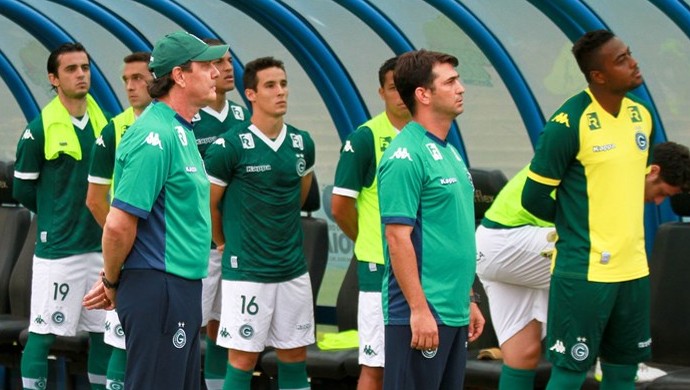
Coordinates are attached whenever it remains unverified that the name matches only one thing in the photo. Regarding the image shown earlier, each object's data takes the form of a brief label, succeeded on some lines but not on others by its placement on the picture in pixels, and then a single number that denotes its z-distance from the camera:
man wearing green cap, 11.91
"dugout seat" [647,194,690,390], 16.51
